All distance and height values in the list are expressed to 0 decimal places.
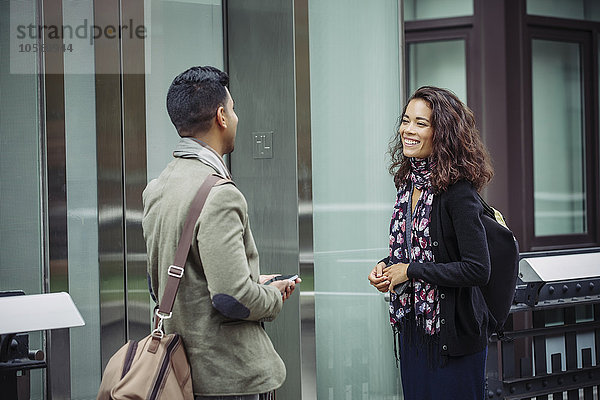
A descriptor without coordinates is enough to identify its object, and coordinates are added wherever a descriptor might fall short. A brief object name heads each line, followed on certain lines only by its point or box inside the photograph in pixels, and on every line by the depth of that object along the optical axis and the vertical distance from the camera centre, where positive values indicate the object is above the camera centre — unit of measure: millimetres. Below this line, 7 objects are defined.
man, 3541 -162
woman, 4662 -221
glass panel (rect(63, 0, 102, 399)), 6061 -14
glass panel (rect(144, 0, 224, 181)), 6523 +686
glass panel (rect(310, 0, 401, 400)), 7138 +34
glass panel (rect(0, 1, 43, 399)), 5851 +90
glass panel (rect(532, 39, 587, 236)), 11933 +403
